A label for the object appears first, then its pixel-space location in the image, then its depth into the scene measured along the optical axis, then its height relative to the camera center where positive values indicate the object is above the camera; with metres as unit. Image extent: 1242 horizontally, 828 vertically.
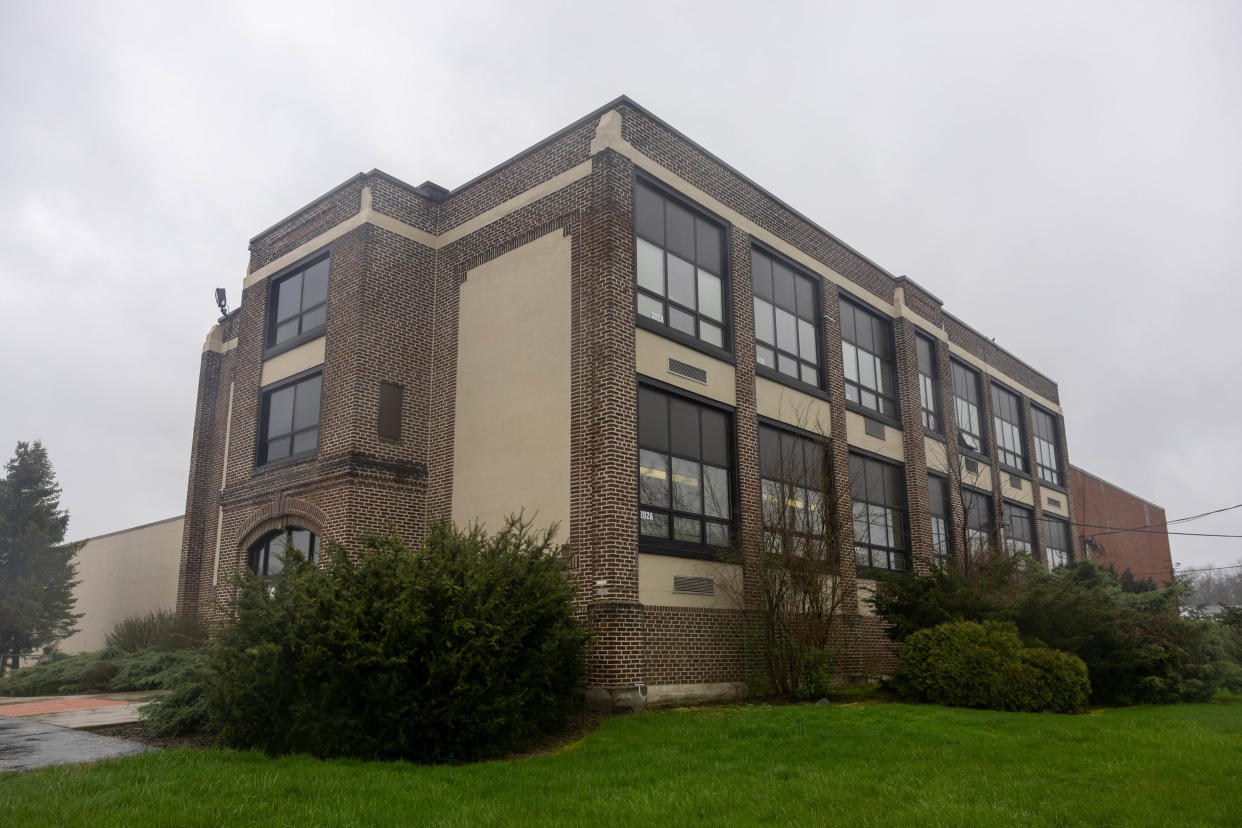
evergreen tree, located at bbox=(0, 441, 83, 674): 30.30 +2.57
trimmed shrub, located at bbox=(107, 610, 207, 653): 18.89 +0.10
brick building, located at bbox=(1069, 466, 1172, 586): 34.03 +4.09
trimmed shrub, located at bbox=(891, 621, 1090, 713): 13.52 -0.51
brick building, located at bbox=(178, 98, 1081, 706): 15.06 +4.68
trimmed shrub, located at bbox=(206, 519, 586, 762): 9.61 -0.25
